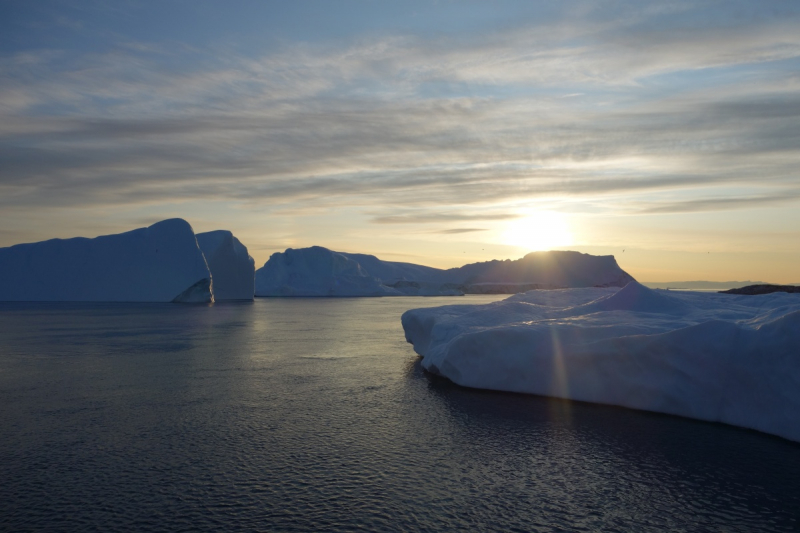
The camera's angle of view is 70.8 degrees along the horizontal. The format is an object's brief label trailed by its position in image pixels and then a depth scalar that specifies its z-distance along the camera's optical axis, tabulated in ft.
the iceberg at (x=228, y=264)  213.46
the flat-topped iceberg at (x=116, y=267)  183.32
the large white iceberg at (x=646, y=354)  31.32
